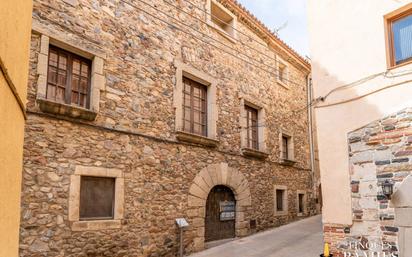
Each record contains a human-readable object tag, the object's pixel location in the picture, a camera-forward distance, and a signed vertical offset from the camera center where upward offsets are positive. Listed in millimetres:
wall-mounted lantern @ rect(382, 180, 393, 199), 4770 -116
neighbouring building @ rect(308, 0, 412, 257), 4863 +883
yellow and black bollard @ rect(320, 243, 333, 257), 5004 -1037
